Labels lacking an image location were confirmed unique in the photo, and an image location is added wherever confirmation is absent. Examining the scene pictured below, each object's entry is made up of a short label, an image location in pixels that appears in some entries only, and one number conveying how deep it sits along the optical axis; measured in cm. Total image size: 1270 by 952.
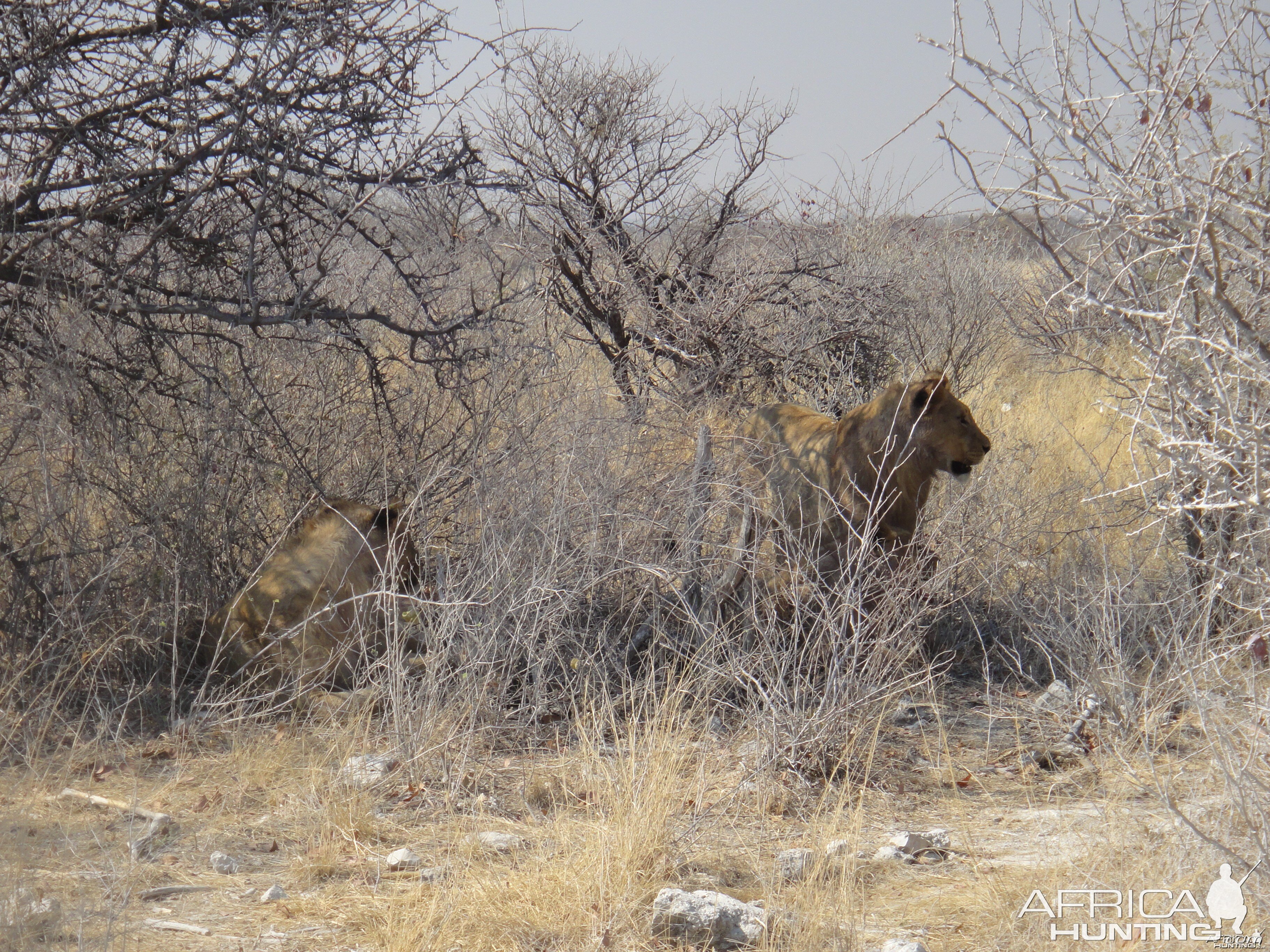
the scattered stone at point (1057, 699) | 1182
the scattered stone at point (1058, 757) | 1112
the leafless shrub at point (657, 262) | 1764
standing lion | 1330
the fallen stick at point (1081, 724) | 1116
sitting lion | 1184
